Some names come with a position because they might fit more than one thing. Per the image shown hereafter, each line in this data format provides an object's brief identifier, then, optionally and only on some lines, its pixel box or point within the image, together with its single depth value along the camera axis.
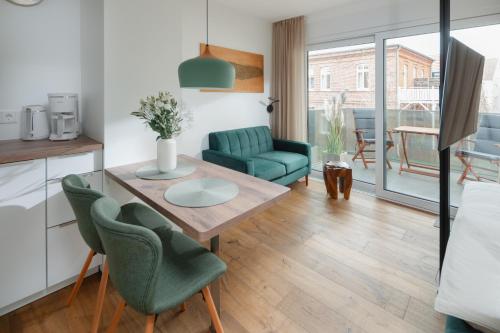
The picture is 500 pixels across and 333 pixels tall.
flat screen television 1.35
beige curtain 4.08
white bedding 0.82
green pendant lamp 1.61
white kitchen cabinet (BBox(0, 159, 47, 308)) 1.62
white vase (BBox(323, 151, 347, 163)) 4.12
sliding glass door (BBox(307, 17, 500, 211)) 2.83
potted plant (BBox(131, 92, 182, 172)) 1.82
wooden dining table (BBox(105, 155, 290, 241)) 1.21
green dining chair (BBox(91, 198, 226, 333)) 0.94
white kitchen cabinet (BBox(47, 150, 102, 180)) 1.78
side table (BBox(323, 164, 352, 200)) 3.53
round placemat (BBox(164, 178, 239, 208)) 1.44
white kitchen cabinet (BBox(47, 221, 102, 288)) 1.81
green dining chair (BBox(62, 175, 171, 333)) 1.31
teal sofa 3.20
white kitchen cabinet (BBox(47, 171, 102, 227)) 1.79
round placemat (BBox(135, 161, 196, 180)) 1.88
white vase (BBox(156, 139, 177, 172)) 1.91
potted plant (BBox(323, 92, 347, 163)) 4.05
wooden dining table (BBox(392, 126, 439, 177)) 3.27
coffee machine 2.03
